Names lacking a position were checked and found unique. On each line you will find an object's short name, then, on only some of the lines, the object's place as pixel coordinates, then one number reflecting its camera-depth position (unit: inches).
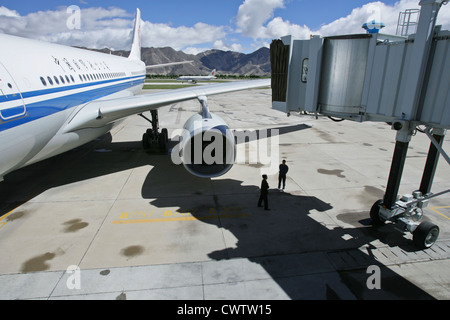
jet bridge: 215.8
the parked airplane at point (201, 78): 3598.7
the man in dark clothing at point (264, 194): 341.1
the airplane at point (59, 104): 265.0
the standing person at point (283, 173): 389.1
